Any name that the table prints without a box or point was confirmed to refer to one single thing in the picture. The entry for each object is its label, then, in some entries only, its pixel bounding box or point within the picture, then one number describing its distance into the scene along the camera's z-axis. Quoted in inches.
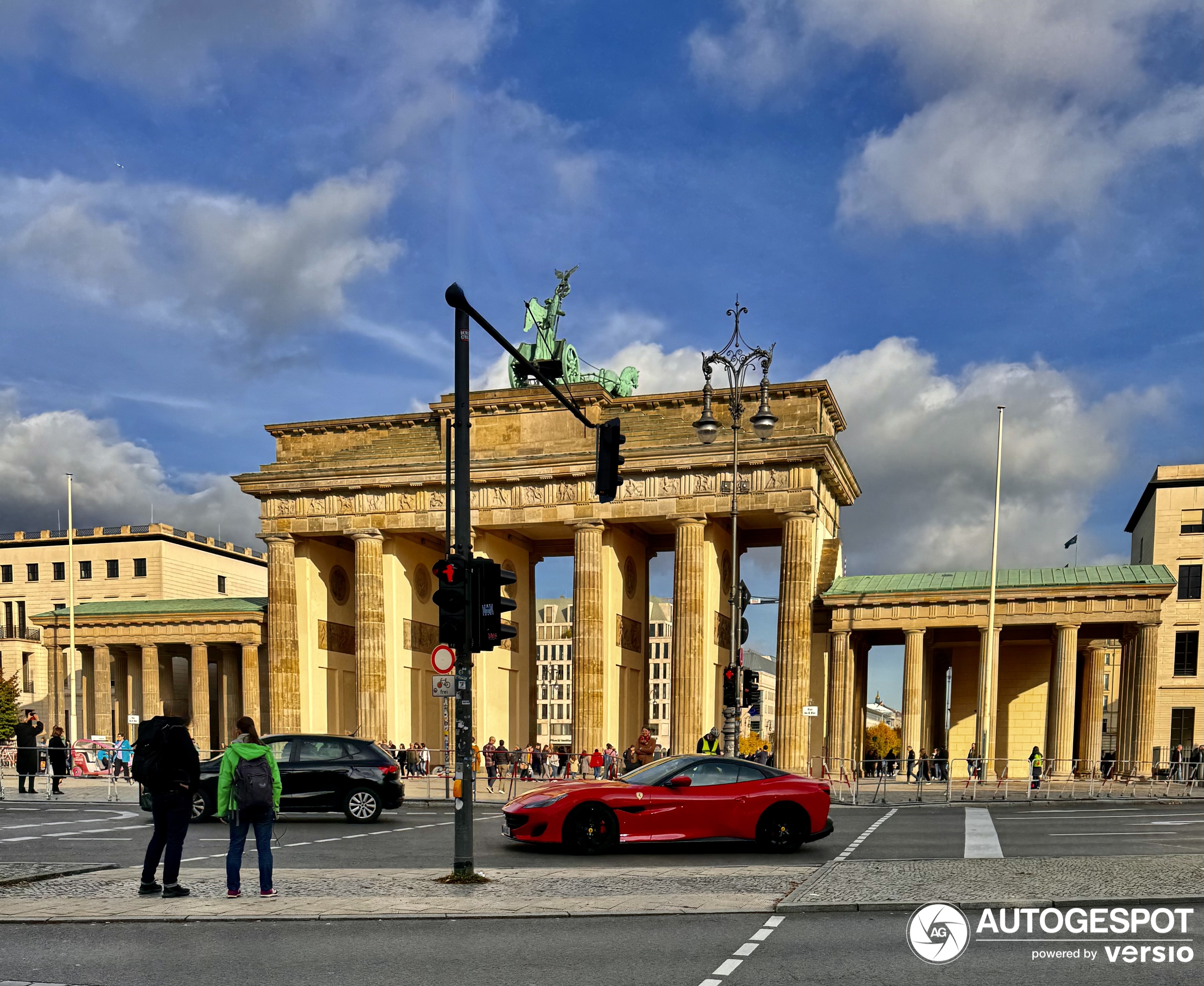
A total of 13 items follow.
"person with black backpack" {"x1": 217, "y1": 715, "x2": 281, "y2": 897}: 460.8
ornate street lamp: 1124.5
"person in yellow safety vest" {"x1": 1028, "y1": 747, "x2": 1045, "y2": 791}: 1370.6
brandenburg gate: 1813.5
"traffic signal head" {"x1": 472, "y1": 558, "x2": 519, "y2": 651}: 508.7
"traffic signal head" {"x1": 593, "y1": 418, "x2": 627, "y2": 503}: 609.9
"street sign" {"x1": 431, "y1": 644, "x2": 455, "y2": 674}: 532.1
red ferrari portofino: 636.1
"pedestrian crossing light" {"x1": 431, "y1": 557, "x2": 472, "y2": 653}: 501.7
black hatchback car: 848.9
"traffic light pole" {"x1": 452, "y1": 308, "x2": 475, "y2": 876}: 502.9
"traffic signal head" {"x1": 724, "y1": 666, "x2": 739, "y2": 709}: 1145.4
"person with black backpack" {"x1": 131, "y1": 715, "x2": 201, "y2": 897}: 457.7
